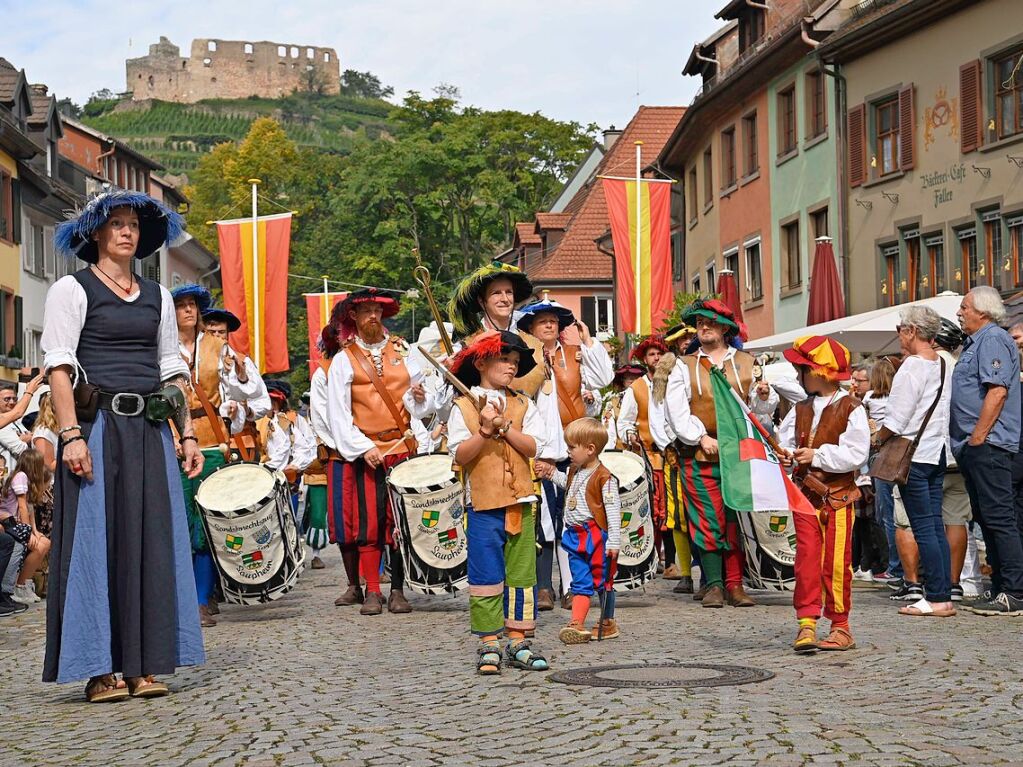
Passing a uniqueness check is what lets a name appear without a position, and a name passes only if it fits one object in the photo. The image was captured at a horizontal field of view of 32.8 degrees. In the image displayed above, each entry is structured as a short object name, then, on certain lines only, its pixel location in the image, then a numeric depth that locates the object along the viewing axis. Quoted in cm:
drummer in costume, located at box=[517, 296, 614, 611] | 1166
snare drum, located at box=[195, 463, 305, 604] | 1178
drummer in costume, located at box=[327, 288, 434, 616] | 1239
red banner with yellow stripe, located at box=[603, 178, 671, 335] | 2383
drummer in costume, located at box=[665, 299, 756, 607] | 1202
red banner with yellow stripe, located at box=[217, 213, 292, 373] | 2706
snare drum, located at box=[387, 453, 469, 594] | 1170
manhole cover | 777
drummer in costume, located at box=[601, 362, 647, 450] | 1590
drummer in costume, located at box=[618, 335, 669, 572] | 1463
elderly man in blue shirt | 1130
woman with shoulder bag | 1130
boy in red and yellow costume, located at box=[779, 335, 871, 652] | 907
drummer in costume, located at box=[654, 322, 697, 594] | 1239
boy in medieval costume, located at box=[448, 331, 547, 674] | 869
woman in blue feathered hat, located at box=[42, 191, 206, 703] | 804
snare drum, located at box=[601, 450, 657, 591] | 1179
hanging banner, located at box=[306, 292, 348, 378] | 3757
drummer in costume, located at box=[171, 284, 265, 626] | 1207
